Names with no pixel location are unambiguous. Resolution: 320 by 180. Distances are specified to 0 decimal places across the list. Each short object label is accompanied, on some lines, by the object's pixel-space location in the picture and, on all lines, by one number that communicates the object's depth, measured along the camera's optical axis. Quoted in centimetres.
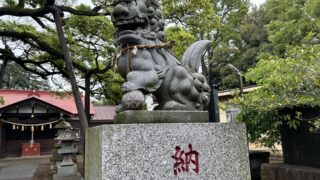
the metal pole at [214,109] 386
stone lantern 1031
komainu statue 241
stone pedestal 204
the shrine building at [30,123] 1675
